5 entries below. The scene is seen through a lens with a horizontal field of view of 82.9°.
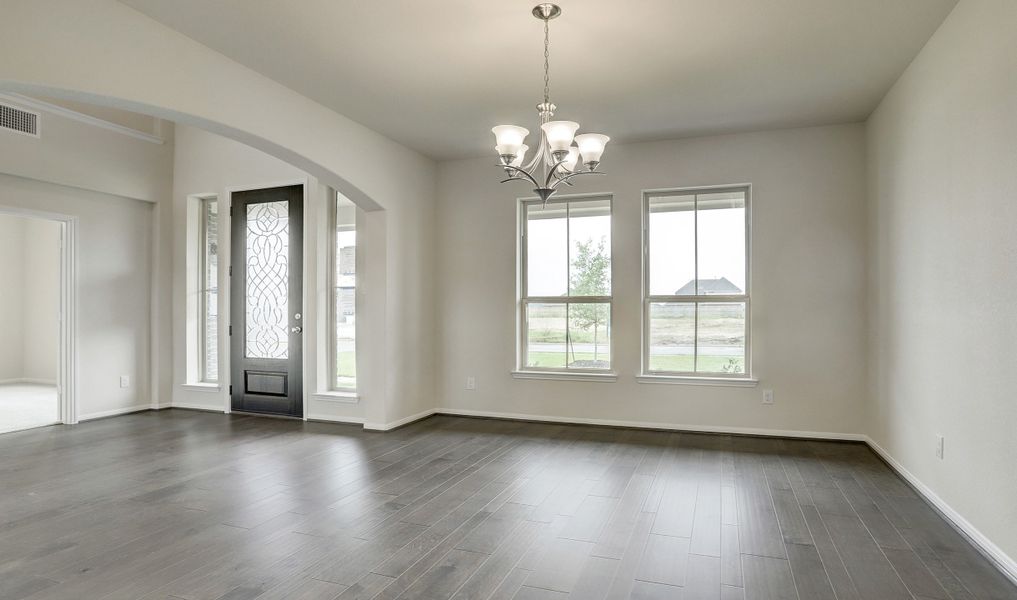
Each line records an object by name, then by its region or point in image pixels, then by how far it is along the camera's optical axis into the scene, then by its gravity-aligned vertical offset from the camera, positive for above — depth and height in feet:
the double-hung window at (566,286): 19.01 +0.32
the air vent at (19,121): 16.61 +5.11
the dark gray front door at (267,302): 19.88 -0.26
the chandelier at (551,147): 10.31 +2.83
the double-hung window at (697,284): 17.62 +0.37
